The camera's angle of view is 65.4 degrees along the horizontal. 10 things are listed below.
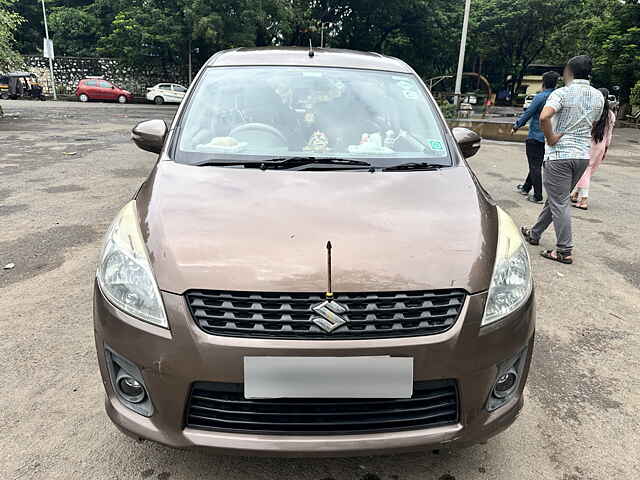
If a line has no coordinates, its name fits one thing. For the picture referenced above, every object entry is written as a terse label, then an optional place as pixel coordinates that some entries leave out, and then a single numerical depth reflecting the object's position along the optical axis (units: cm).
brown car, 168
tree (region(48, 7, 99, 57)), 3372
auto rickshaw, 2786
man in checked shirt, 451
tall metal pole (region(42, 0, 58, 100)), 2952
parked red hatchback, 2834
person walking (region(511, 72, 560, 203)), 679
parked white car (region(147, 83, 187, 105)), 2934
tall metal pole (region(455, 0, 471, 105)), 1741
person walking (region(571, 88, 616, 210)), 674
